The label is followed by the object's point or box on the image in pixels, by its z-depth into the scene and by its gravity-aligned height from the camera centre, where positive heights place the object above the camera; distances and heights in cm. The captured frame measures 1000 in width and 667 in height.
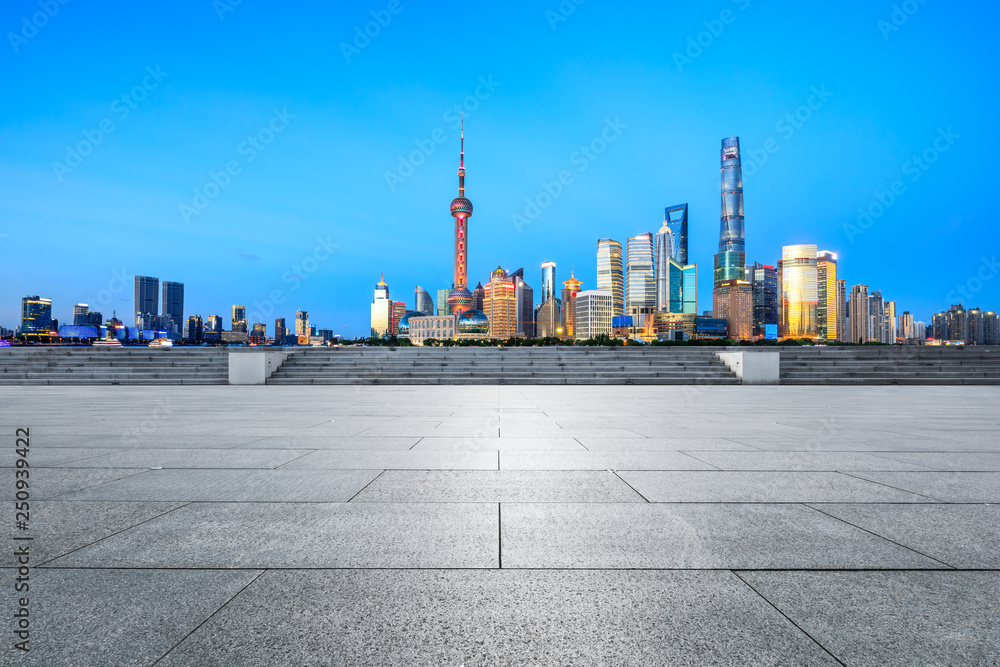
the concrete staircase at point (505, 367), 2280 -136
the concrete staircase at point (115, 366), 2247 -123
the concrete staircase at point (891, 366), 2242 -140
